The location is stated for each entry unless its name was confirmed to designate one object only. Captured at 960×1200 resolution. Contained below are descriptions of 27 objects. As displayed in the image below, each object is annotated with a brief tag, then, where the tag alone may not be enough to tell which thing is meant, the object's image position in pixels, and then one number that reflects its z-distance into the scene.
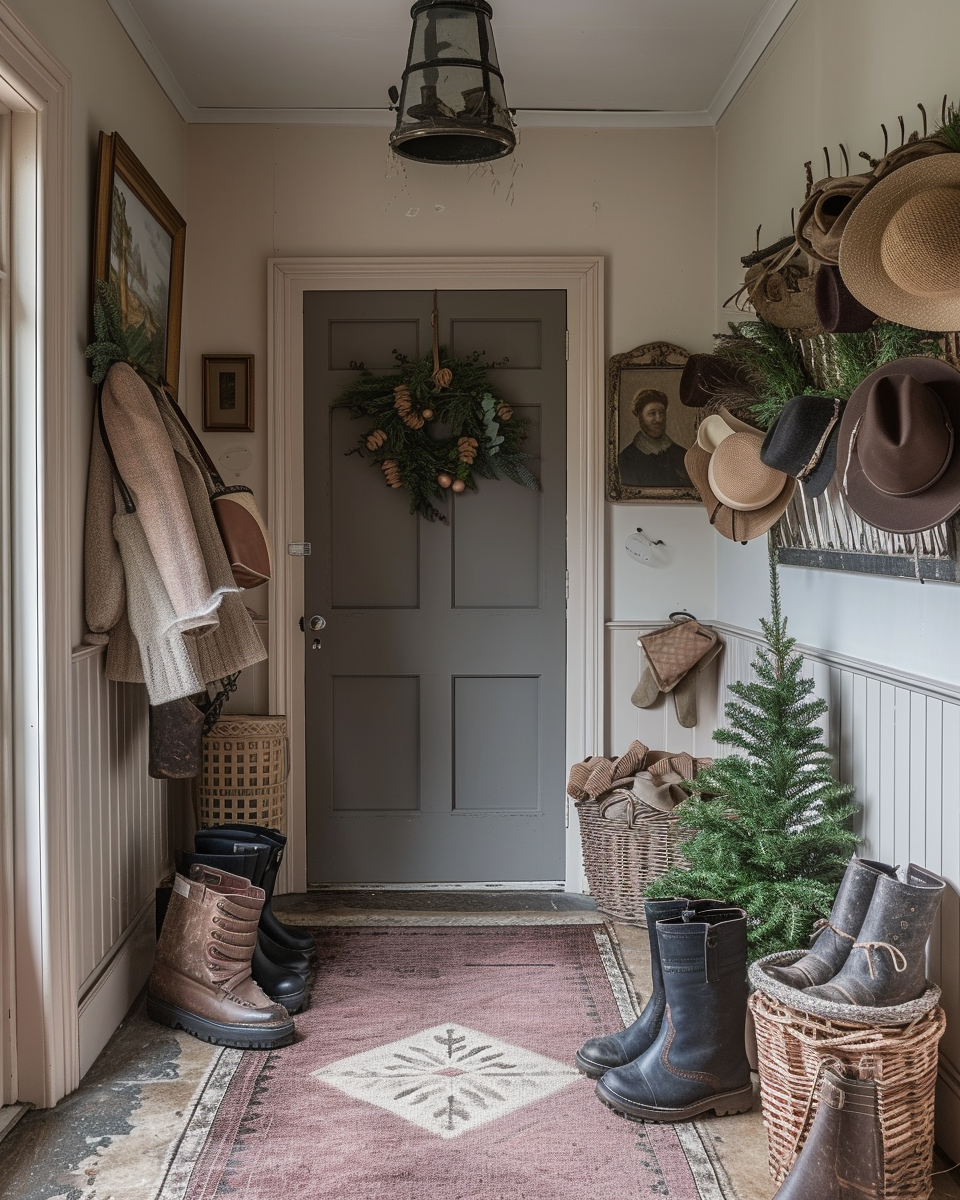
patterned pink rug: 2.03
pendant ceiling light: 2.59
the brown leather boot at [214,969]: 2.61
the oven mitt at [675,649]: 3.63
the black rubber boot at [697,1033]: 2.20
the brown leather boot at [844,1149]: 1.75
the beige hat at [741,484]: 2.69
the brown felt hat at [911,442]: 1.83
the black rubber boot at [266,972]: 2.78
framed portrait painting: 3.69
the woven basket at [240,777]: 3.46
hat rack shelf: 2.01
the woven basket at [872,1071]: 1.86
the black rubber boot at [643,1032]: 2.33
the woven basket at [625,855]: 3.23
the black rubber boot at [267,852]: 2.96
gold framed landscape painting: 2.64
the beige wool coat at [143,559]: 2.58
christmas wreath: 3.67
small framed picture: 3.70
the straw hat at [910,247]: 1.74
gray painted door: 3.73
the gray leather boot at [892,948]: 1.89
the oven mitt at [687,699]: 3.70
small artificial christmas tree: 2.26
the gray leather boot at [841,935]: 2.00
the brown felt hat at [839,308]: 2.09
